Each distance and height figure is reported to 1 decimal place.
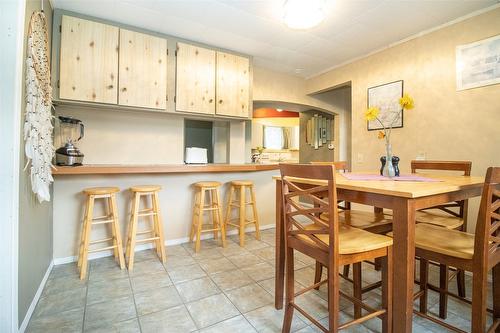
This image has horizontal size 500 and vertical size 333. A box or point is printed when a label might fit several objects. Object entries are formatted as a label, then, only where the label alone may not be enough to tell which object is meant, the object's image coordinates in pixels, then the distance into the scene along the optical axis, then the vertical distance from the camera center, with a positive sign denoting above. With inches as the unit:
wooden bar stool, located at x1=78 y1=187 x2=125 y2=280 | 83.4 -20.6
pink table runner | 61.1 -2.6
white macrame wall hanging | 57.7 +14.2
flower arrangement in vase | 69.1 +2.7
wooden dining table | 42.9 -6.9
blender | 86.7 +10.6
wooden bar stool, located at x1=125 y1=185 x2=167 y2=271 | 90.3 -21.8
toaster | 125.0 +5.8
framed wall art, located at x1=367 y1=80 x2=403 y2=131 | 117.2 +34.1
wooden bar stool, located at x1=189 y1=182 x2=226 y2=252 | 107.0 -19.7
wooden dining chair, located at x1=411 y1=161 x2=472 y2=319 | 61.6 -15.4
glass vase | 69.7 +0.4
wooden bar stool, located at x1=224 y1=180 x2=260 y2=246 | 114.5 -19.2
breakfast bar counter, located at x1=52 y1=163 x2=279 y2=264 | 93.2 -11.0
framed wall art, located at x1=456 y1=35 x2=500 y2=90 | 86.6 +40.1
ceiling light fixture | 73.7 +49.1
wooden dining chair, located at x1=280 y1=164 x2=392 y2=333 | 44.8 -15.7
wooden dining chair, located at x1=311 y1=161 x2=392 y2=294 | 60.0 -16.1
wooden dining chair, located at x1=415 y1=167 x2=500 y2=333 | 44.4 -16.4
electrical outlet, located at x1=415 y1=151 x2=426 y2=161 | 108.6 +5.8
